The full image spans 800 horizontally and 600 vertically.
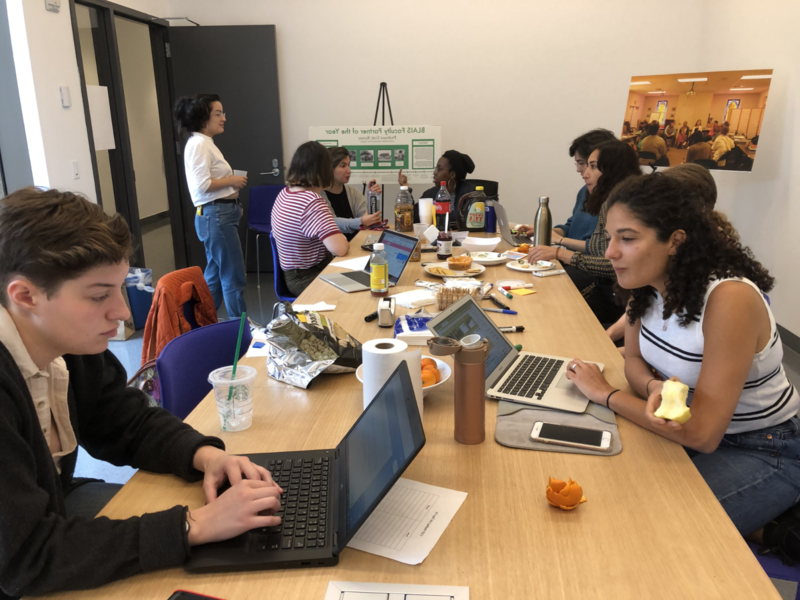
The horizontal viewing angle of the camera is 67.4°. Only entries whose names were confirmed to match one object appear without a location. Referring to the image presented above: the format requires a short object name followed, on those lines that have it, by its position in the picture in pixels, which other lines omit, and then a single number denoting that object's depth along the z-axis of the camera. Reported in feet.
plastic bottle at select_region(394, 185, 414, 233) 12.09
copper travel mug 3.81
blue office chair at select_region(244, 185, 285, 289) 17.38
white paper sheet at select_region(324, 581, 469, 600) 2.72
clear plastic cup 4.25
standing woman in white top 13.21
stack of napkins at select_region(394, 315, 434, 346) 5.85
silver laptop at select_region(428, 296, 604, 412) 4.55
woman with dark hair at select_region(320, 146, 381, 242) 13.08
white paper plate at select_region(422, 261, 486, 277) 8.67
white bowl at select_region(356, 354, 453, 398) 4.75
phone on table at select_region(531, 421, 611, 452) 3.89
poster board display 17.19
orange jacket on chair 6.46
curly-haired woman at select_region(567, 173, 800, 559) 4.09
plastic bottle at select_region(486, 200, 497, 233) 12.28
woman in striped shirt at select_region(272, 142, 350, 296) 10.28
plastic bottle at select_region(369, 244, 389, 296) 7.52
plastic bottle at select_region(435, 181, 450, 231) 11.70
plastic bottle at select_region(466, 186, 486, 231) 12.16
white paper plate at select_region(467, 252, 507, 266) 9.55
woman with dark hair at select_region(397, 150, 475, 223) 15.33
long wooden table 2.77
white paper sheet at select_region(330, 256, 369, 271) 9.34
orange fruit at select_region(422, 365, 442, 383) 4.72
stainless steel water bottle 9.94
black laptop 2.87
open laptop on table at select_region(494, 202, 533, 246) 11.09
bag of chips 4.99
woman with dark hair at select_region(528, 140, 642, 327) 9.12
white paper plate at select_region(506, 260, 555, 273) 9.00
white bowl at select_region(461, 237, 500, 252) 10.48
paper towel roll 3.99
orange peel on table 3.24
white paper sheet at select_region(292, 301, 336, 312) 7.14
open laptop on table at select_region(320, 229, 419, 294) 8.23
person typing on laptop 2.72
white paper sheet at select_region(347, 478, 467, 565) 3.01
